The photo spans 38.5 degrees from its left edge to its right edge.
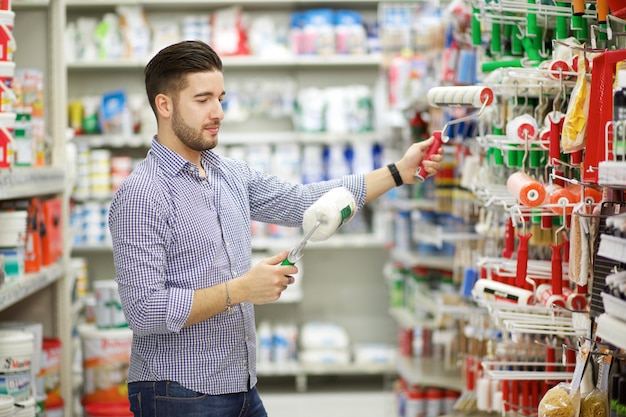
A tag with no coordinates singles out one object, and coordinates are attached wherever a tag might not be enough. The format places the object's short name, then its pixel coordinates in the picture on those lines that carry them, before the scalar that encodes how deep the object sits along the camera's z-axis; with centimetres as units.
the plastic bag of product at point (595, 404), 189
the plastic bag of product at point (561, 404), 192
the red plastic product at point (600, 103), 182
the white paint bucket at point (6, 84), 274
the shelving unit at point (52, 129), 397
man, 225
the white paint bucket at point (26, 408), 292
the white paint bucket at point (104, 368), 403
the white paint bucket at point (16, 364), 293
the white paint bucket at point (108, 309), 414
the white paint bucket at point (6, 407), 261
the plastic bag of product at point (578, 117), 196
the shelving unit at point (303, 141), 591
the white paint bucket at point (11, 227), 313
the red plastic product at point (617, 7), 189
